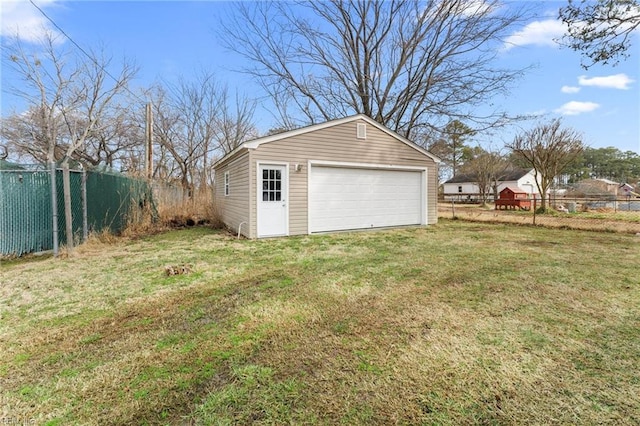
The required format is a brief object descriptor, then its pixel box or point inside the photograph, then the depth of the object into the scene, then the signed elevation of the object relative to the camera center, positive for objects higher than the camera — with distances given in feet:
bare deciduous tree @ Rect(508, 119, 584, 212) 51.08 +8.72
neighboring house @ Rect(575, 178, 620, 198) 84.28 +3.36
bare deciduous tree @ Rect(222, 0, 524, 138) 45.32 +23.45
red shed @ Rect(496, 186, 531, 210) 64.90 -1.04
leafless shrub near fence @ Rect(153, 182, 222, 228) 34.99 -1.13
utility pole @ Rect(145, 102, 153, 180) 41.18 +8.46
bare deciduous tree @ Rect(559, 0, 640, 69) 17.90 +10.54
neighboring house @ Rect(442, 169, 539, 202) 115.24 +5.97
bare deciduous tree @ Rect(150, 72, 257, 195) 59.47 +15.41
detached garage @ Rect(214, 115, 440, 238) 26.25 +1.72
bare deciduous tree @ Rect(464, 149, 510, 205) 81.71 +8.55
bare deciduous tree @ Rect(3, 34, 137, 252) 41.16 +17.52
